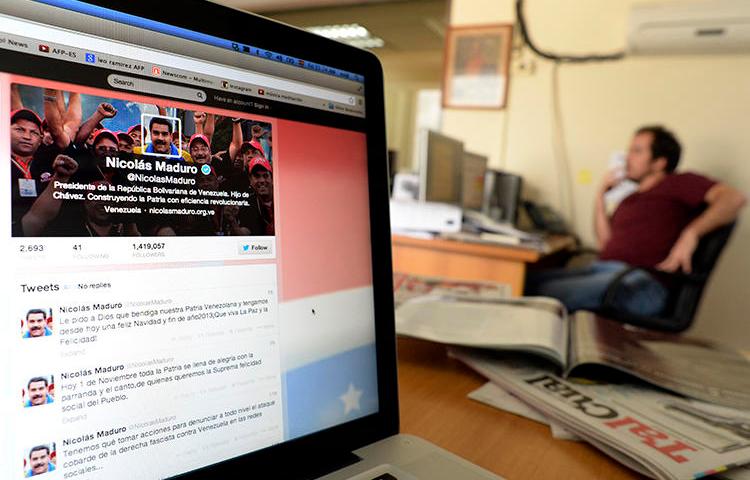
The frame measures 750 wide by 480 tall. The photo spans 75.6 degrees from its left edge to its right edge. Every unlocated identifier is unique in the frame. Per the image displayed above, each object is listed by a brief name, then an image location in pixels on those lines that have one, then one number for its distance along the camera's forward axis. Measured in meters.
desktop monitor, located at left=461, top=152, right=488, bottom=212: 2.23
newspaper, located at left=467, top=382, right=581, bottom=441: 0.47
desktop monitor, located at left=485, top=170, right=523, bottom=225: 2.56
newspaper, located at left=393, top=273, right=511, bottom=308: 0.85
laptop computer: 0.24
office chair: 1.60
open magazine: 0.55
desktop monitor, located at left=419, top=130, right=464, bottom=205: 1.71
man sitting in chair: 1.75
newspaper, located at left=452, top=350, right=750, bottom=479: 0.40
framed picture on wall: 2.73
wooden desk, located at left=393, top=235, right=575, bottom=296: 1.58
